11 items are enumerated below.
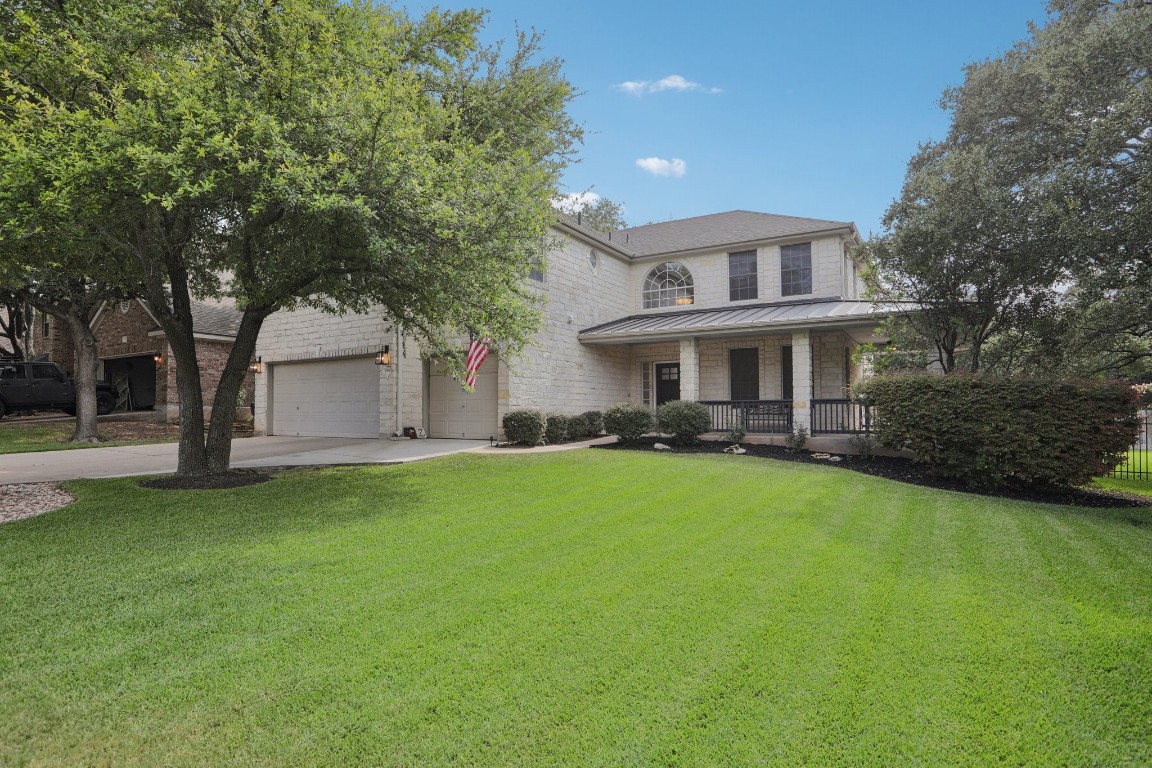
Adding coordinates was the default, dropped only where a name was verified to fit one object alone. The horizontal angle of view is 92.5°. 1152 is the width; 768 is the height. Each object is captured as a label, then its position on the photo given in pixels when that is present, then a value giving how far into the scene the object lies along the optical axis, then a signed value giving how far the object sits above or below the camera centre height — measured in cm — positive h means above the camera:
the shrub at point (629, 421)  1327 -75
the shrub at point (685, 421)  1283 -73
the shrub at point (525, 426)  1308 -82
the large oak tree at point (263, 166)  545 +247
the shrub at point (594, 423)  1516 -88
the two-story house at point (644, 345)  1414 +135
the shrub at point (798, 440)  1230 -115
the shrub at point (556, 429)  1363 -94
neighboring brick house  1811 +167
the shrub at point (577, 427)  1435 -96
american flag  1235 +85
